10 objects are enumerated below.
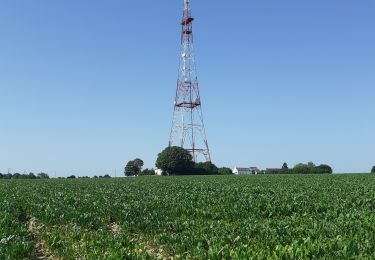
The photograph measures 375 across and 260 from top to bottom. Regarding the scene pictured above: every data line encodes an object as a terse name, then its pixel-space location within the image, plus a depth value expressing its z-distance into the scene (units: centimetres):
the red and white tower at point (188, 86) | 8350
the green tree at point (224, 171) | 10781
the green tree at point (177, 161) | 9981
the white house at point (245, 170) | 15825
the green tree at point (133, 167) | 13538
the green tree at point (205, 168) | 10199
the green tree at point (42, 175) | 14630
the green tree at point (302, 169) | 12069
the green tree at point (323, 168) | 12695
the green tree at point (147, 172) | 11534
